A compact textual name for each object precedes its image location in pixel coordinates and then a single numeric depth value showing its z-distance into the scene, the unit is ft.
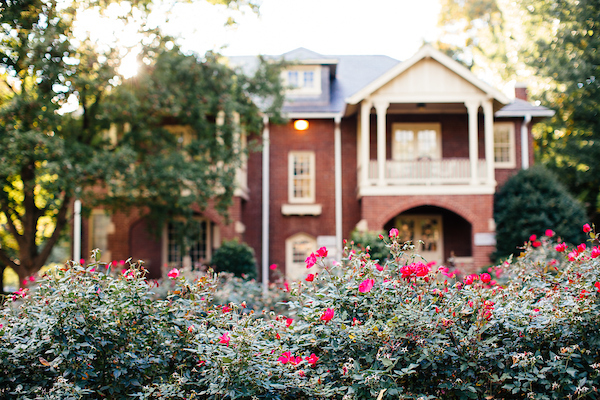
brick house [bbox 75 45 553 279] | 57.52
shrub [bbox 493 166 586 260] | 48.73
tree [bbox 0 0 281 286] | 35.29
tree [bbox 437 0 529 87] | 85.66
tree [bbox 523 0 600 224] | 52.13
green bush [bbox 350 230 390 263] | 43.25
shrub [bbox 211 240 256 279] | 48.03
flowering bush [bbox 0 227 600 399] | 11.48
